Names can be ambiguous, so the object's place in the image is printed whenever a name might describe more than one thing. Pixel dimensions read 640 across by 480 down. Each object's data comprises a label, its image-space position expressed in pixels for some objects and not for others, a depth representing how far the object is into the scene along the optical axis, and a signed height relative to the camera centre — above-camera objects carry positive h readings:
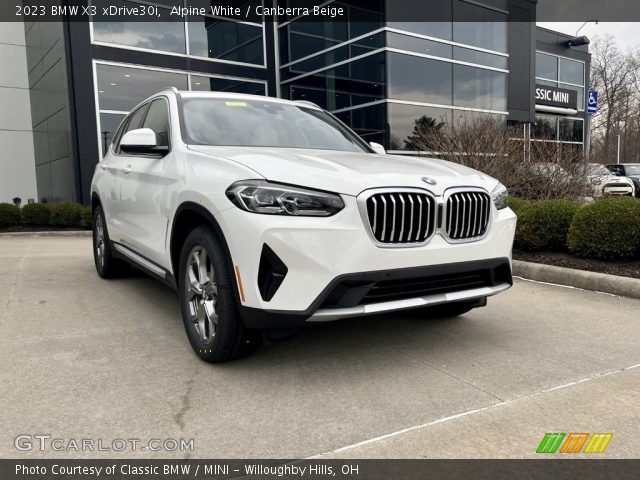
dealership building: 13.41 +3.19
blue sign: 14.10 +1.87
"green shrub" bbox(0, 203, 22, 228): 12.36 -0.67
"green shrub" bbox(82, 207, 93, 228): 12.22 -0.74
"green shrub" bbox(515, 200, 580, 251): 6.32 -0.63
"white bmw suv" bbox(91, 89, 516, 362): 2.78 -0.29
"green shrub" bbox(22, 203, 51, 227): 12.62 -0.64
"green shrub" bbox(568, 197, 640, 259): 5.50 -0.62
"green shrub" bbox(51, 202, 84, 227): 12.38 -0.69
